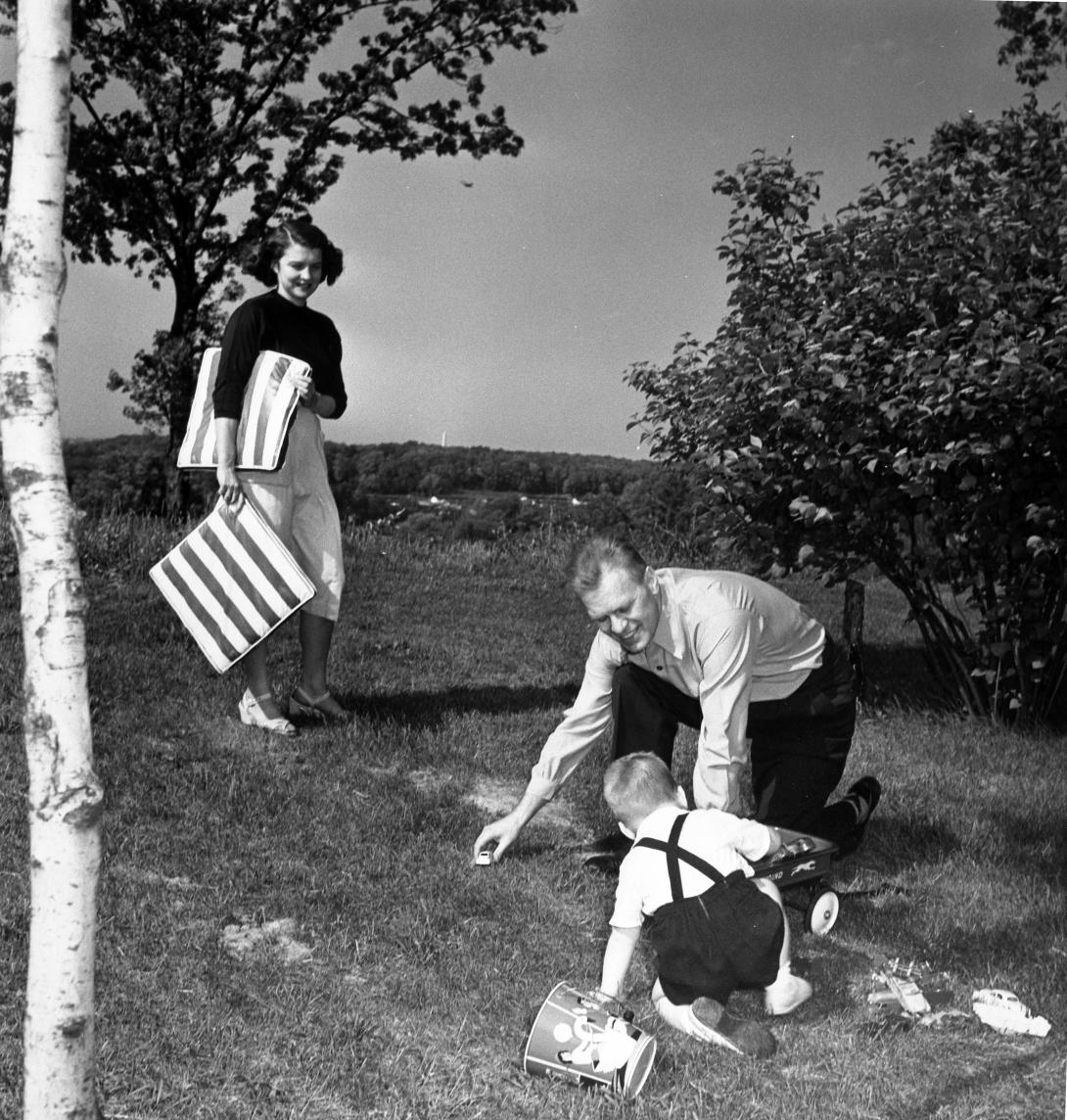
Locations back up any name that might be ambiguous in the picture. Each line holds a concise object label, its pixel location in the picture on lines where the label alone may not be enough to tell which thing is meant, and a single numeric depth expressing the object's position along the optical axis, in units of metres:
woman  5.68
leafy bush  6.23
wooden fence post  7.82
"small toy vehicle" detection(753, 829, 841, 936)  4.02
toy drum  3.28
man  3.94
